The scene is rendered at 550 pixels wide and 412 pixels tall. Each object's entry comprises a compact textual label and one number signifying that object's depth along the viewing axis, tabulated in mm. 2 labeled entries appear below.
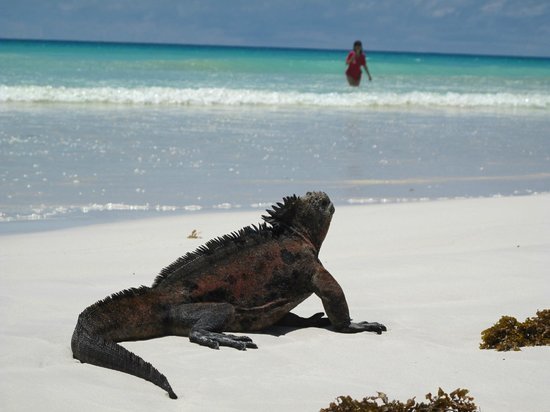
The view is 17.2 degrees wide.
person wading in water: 47369
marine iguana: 9209
